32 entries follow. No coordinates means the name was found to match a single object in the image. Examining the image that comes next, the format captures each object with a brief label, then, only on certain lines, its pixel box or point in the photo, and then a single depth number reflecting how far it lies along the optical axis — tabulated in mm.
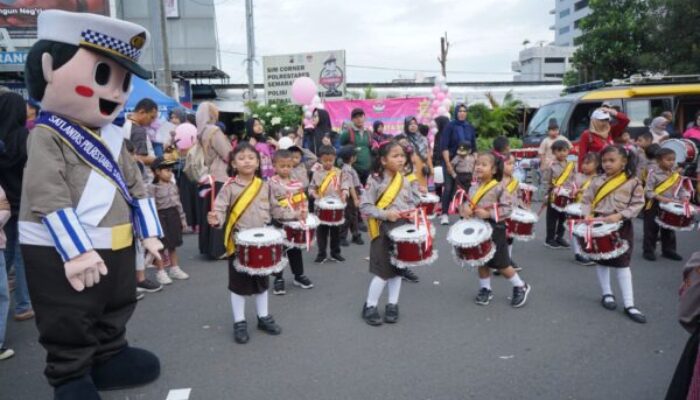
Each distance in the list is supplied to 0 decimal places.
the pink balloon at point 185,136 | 7211
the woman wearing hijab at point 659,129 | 9406
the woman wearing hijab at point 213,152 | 6180
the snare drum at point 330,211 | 6207
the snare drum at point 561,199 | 6732
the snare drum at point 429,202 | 7037
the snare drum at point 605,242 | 4410
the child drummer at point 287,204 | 4750
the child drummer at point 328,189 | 6734
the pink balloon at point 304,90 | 11523
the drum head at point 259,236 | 3895
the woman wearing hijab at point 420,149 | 8758
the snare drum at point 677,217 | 5980
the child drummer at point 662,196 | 6266
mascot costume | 2740
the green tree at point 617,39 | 16703
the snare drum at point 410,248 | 4234
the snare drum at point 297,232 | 5082
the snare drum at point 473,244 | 4500
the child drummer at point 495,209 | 4809
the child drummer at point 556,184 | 6926
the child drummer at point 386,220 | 4461
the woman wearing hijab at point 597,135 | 6523
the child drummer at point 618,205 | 4496
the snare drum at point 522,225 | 5430
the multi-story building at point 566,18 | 83250
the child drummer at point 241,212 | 4117
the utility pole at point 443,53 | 31172
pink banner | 14203
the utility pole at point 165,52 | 15991
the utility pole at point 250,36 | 19297
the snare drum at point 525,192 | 6915
